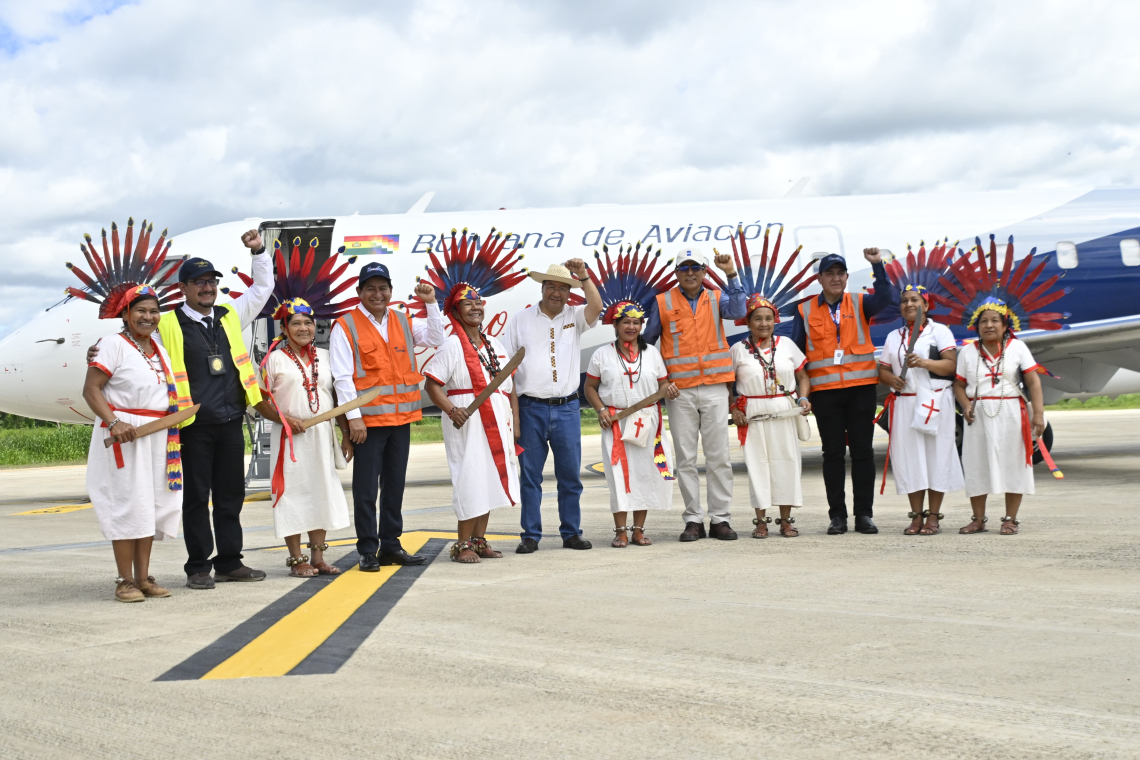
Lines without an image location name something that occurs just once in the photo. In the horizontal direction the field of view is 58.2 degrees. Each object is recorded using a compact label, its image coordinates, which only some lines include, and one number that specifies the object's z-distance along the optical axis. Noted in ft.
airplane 38.83
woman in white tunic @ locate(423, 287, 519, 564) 21.17
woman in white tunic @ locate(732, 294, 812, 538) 23.50
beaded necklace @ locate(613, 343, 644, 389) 23.27
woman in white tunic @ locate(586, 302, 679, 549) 22.94
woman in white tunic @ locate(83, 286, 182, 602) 17.65
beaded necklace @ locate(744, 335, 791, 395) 23.65
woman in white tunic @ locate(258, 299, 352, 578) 19.86
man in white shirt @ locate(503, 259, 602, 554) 22.47
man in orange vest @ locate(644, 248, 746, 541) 23.50
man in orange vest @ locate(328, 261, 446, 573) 20.34
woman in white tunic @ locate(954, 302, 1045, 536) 22.85
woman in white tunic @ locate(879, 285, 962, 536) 23.53
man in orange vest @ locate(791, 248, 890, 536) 24.00
